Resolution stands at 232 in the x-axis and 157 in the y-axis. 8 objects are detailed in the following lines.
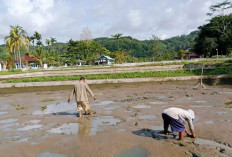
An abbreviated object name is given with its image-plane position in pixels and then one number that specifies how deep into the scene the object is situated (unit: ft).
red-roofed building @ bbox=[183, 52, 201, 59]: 288.30
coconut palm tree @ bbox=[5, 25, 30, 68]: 164.45
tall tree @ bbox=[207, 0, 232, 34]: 154.92
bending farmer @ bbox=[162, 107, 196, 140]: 20.47
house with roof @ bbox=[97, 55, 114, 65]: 246.84
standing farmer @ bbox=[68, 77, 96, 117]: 31.53
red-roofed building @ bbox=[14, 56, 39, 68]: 232.69
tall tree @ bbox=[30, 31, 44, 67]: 192.77
